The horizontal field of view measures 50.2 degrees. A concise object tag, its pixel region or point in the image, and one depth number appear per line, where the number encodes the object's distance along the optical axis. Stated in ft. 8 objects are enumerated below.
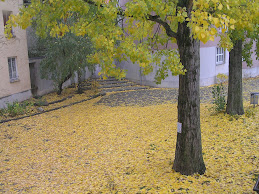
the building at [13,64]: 42.47
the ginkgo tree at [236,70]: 26.86
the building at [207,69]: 58.54
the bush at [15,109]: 39.34
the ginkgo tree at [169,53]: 16.63
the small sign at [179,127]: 18.57
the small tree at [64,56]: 46.60
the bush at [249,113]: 29.78
